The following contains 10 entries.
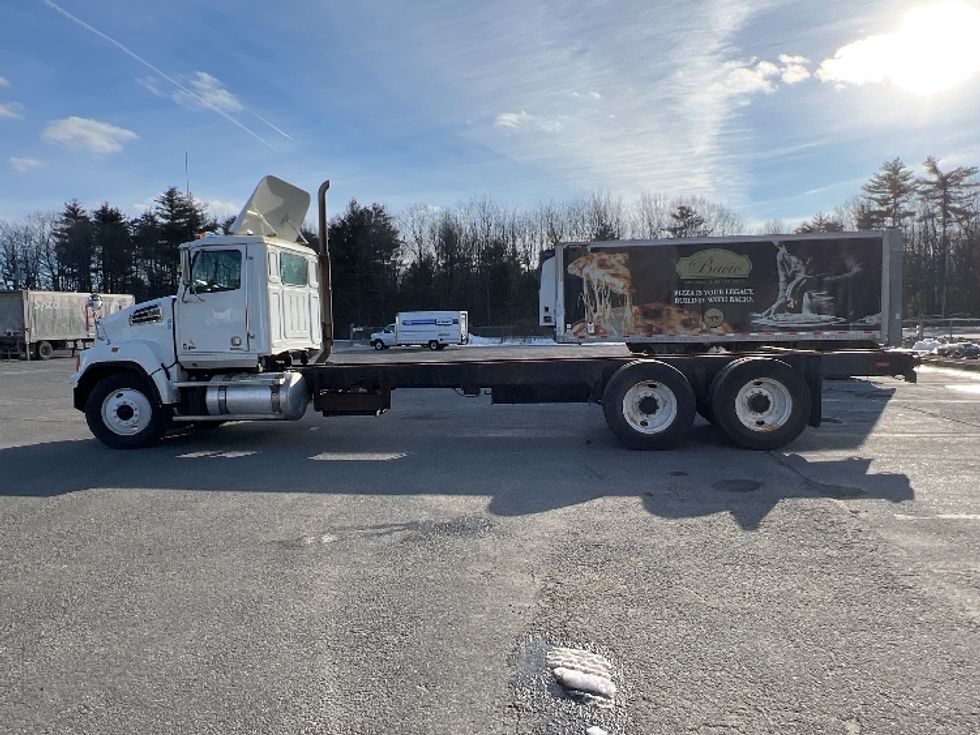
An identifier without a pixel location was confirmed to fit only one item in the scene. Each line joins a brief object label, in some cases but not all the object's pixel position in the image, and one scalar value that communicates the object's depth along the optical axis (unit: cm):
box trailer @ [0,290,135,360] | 3559
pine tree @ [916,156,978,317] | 5162
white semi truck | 928
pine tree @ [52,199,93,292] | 6838
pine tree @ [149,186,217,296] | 6256
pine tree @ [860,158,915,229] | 5469
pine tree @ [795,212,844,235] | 5512
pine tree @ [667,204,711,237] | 6406
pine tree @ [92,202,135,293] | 6931
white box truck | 4375
